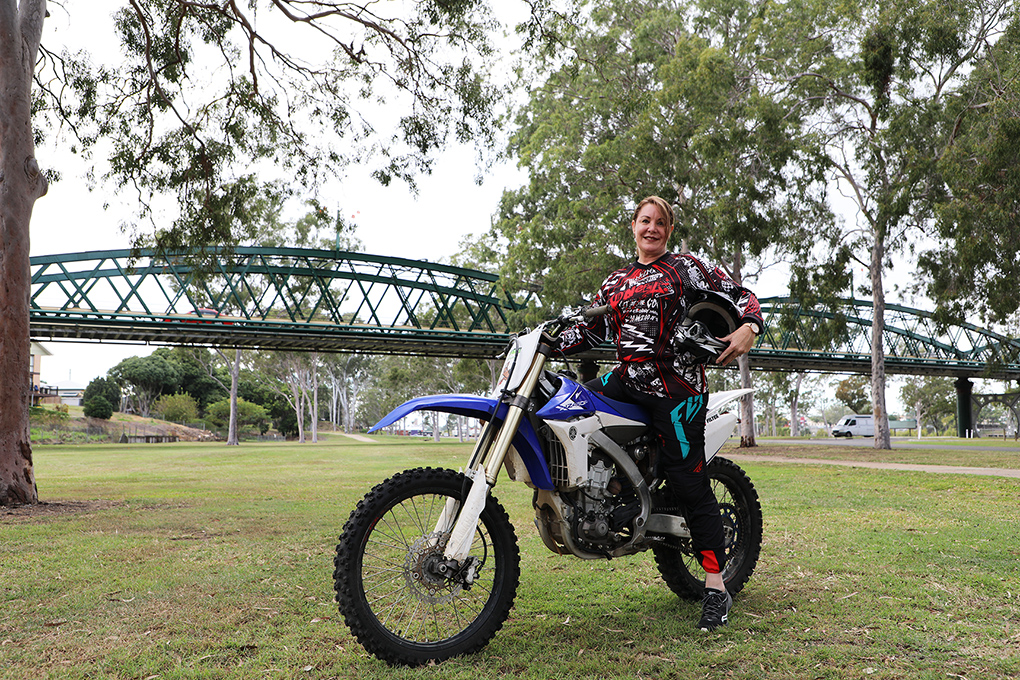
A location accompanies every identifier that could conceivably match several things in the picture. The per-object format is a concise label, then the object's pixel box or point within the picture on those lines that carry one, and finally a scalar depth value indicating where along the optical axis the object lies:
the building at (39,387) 54.09
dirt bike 3.02
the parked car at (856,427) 53.50
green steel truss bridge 29.69
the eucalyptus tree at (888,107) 15.09
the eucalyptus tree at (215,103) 11.59
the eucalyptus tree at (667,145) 18.50
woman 3.42
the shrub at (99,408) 49.38
